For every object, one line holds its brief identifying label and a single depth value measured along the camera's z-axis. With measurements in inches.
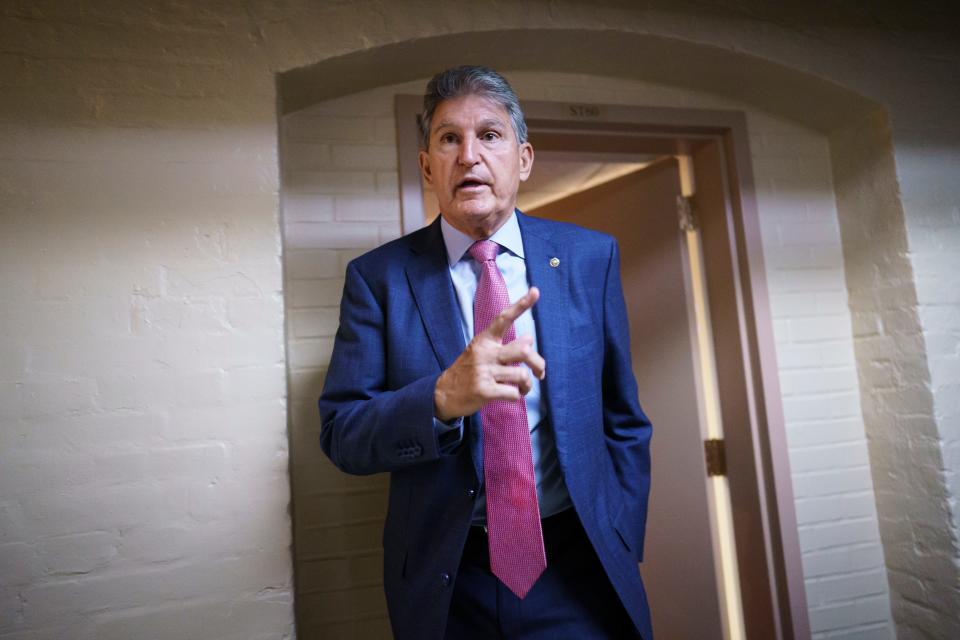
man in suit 49.3
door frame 82.8
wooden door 92.2
